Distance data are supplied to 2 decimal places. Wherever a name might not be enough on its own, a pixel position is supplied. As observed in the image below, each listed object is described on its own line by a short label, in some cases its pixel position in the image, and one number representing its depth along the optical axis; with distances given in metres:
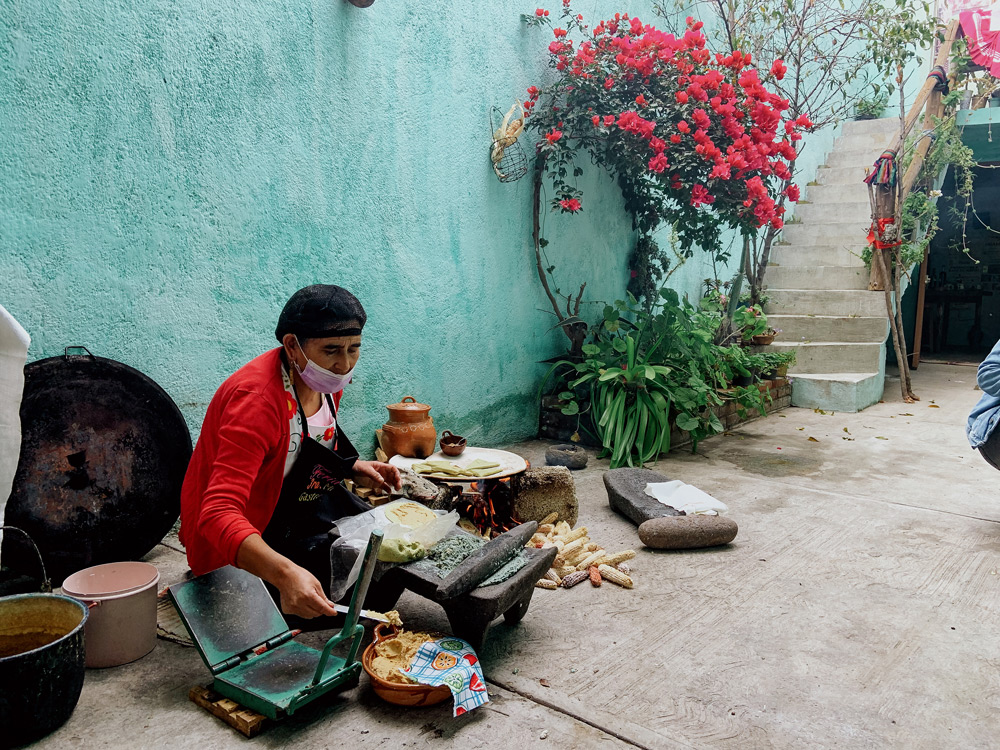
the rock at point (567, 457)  5.13
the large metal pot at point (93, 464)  3.09
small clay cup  4.22
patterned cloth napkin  2.31
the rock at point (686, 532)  3.79
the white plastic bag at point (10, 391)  2.35
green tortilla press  2.21
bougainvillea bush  5.41
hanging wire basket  5.30
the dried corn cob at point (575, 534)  3.78
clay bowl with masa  2.31
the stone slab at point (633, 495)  4.07
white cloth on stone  4.16
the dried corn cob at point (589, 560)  3.50
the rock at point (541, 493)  4.02
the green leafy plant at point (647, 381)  5.49
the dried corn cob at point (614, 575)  3.35
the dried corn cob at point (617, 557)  3.56
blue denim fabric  4.11
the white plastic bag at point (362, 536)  2.64
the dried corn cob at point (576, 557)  3.54
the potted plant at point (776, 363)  7.37
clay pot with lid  4.25
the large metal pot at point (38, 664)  2.03
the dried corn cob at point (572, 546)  3.57
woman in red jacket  2.22
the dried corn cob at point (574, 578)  3.34
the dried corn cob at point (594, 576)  3.36
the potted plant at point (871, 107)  10.93
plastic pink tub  2.51
